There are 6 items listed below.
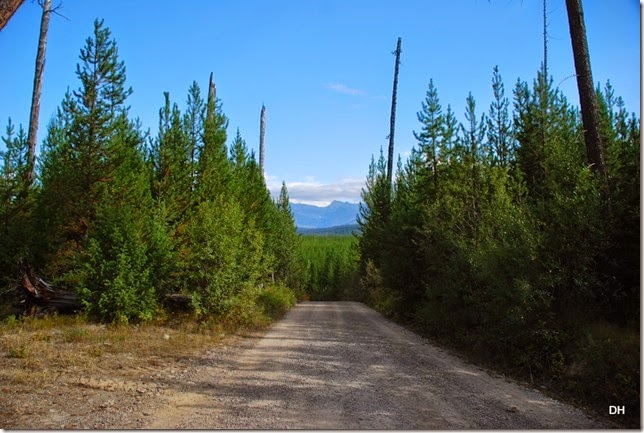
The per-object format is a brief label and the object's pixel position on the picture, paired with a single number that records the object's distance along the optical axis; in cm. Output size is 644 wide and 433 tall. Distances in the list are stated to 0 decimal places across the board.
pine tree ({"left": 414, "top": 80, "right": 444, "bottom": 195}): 1828
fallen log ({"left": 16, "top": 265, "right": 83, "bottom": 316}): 1441
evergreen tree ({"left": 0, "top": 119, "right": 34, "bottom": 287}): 1586
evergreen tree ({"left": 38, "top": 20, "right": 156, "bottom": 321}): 1405
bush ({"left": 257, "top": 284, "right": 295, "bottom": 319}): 2184
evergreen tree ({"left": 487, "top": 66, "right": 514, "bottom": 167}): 1788
